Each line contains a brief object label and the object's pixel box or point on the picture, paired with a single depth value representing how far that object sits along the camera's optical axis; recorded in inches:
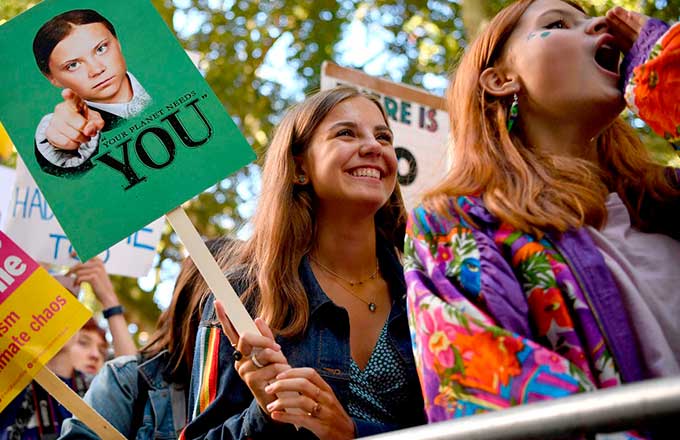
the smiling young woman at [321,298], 103.7
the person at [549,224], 78.5
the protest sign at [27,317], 123.0
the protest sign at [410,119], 196.5
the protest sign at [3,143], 227.9
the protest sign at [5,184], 228.5
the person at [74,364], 160.1
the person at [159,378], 139.8
